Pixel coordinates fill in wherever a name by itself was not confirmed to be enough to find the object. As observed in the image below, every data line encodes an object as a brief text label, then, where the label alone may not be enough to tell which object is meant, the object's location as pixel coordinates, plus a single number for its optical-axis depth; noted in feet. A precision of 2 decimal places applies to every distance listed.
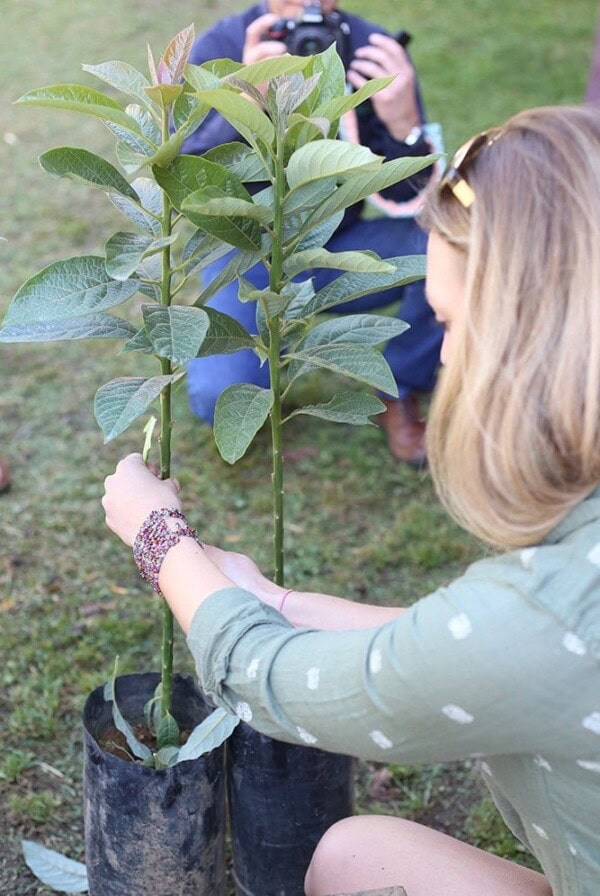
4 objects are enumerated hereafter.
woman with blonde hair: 3.47
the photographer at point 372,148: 9.48
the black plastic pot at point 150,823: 5.20
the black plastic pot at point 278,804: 5.49
